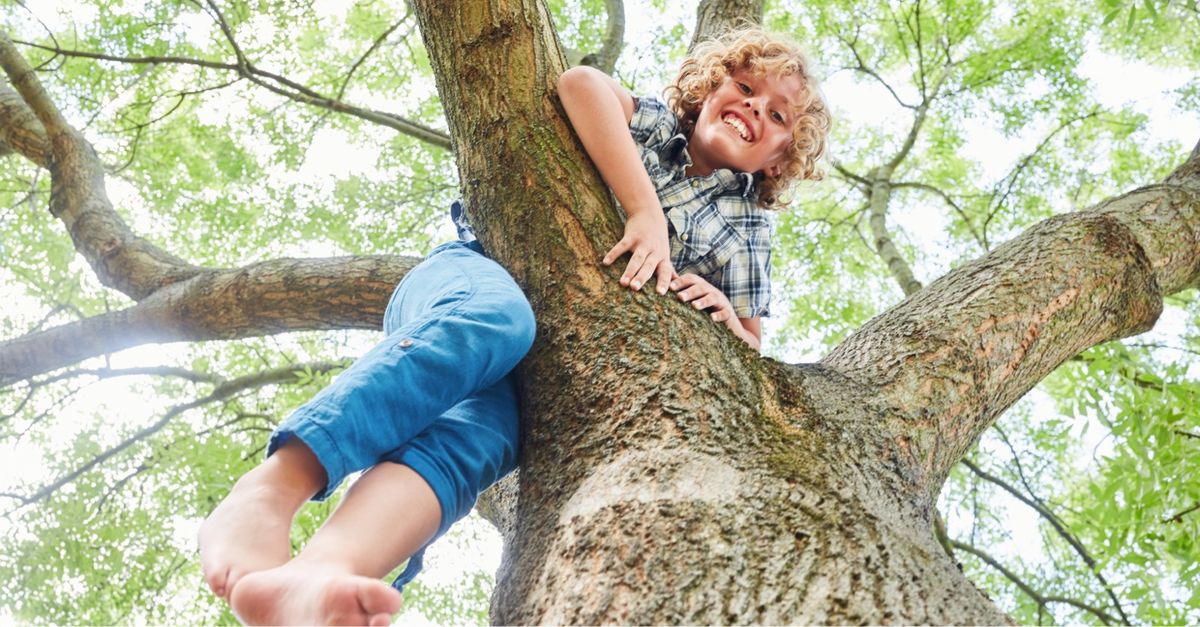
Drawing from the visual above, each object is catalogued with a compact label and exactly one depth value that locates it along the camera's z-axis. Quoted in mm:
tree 1146
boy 1287
